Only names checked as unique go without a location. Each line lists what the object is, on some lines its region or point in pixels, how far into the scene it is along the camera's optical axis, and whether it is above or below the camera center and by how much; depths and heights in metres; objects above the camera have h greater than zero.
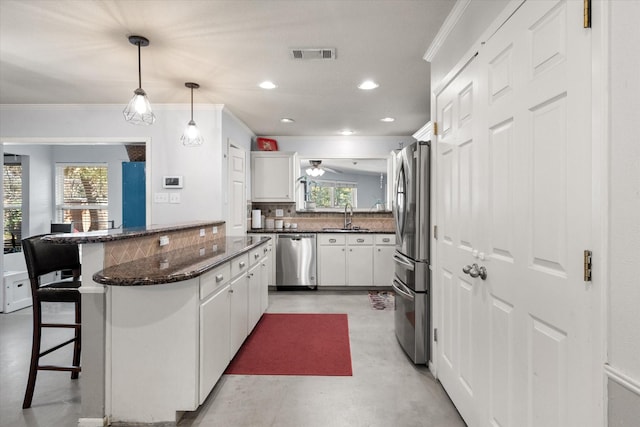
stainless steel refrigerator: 2.57 -0.31
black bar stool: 2.07 -0.50
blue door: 4.27 +0.22
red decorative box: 5.50 +1.09
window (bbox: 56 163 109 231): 6.02 +0.28
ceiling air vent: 2.61 +1.24
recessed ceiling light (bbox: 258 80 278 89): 3.28 +1.25
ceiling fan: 5.73 +0.72
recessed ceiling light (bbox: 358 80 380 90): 3.26 +1.24
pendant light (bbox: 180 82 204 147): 3.41 +0.77
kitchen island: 1.86 -0.74
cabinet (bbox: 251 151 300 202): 5.49 +0.58
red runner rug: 2.59 -1.20
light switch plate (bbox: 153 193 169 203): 4.05 +0.16
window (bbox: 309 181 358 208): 5.79 +0.30
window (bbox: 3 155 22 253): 5.31 +0.20
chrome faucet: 5.70 -0.13
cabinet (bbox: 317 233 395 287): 5.08 -0.71
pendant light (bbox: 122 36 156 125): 2.43 +0.78
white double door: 1.04 -0.05
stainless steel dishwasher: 5.11 -0.74
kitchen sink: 5.13 -0.28
